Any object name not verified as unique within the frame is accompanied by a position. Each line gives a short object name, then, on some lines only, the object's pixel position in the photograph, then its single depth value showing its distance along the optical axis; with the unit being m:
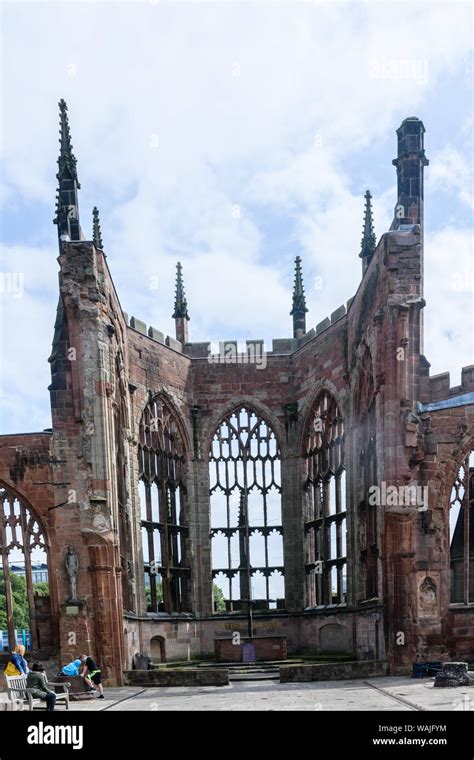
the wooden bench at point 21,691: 14.42
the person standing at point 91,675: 19.28
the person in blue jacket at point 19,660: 16.14
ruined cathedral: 22.50
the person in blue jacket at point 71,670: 19.09
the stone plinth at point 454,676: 17.69
